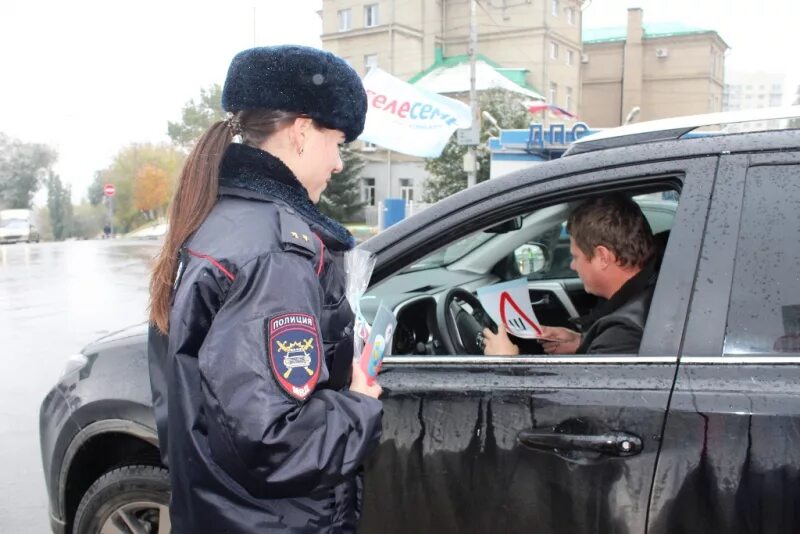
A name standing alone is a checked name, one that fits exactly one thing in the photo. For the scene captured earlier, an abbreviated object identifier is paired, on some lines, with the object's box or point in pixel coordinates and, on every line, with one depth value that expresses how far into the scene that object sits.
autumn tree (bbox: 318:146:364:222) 36.50
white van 36.00
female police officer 1.24
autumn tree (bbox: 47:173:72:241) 68.25
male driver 2.25
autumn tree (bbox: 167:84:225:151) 66.62
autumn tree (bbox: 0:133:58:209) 66.06
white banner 15.07
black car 1.53
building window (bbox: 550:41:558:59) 42.91
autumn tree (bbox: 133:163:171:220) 65.56
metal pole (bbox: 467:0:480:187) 18.20
